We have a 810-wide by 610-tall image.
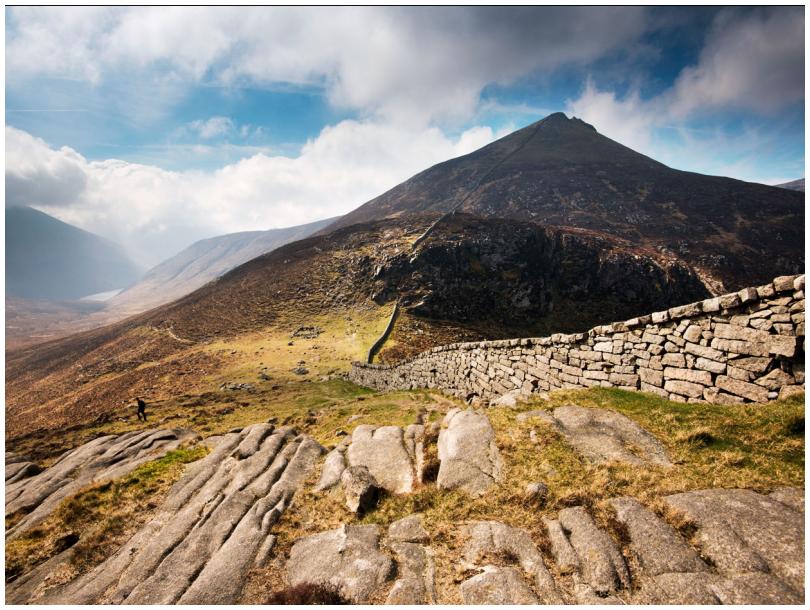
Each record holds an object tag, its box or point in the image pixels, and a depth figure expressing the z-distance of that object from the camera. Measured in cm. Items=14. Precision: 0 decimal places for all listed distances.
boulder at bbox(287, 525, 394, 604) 458
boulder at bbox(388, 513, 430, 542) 533
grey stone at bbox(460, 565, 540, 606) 395
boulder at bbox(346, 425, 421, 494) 734
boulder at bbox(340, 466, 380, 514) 645
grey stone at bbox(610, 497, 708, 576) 390
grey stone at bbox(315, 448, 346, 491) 766
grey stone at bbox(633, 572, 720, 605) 354
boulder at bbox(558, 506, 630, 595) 387
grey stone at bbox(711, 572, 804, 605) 342
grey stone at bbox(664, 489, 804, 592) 366
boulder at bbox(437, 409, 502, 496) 641
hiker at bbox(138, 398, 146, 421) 2083
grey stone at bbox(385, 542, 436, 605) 432
